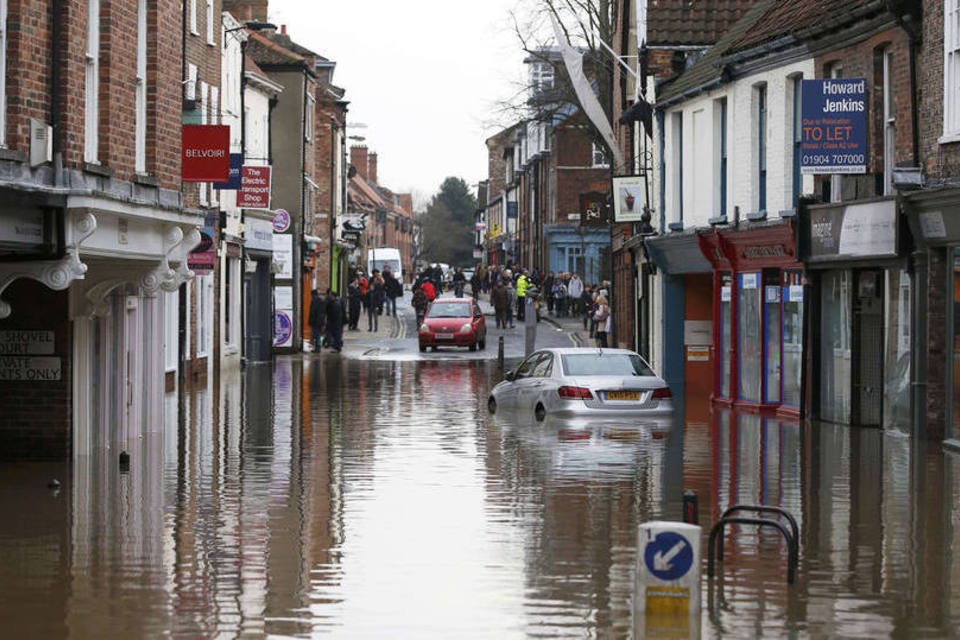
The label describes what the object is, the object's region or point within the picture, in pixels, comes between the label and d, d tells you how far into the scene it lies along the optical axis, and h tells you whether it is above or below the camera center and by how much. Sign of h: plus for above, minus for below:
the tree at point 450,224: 170.62 +9.06
